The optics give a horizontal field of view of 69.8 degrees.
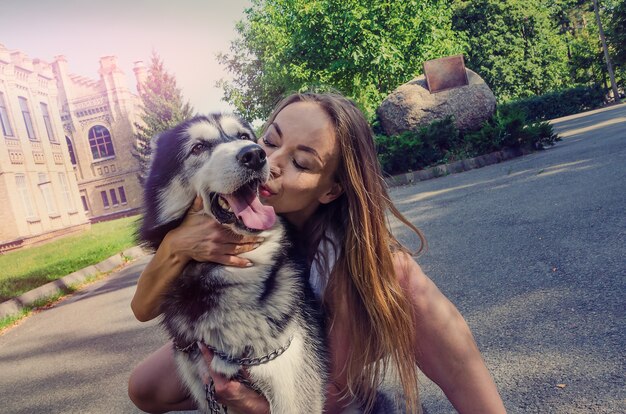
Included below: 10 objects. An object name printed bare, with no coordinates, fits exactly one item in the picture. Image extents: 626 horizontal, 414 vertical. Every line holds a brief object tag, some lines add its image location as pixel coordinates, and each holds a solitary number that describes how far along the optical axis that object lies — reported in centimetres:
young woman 178
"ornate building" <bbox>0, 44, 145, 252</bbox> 2092
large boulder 1154
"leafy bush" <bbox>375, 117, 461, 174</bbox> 1078
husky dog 176
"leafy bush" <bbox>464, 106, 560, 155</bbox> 1030
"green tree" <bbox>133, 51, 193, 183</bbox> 3694
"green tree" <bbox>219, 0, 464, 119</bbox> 1914
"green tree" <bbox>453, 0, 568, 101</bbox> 3169
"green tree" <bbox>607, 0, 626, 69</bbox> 3255
